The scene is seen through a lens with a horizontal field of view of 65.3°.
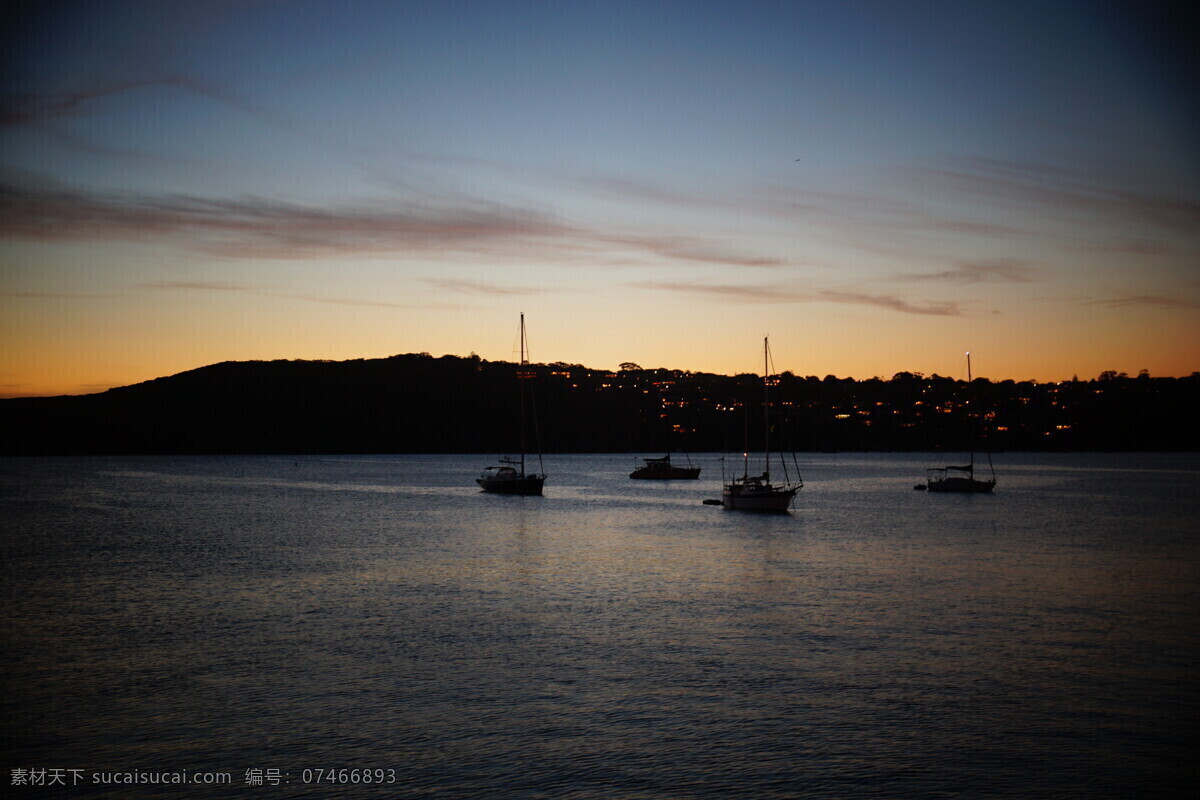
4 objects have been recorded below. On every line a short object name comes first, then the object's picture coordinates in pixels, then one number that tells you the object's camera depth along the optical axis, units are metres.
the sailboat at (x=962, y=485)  119.81
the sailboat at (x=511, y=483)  112.38
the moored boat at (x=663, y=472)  160.25
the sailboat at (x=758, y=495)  84.69
